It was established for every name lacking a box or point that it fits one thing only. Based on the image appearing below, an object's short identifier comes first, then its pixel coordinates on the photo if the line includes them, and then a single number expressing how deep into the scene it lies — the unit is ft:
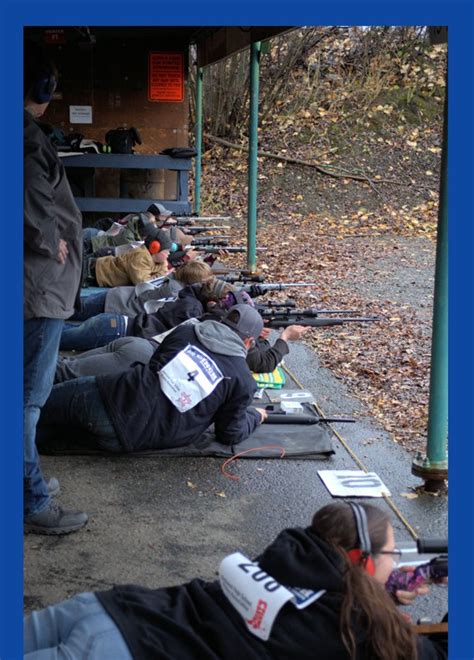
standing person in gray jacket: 10.65
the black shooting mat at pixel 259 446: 15.44
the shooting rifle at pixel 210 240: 35.09
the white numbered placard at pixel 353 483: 14.35
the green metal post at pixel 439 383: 13.69
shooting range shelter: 36.17
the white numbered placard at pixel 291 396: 18.92
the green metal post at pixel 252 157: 31.09
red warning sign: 38.63
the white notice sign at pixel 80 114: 38.75
